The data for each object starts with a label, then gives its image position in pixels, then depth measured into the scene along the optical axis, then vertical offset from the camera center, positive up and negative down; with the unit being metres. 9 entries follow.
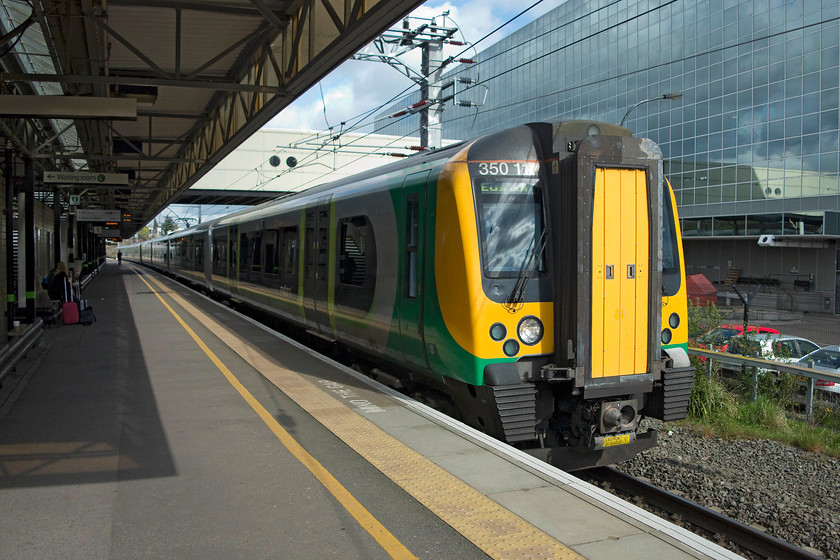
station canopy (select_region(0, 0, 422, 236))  7.89 +2.83
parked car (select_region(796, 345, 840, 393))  12.59 -1.85
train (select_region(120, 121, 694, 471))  6.09 -0.29
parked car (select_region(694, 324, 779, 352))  11.79 -1.37
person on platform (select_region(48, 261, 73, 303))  15.30 -0.68
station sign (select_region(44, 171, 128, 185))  16.39 +1.87
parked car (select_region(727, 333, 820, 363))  11.65 -1.54
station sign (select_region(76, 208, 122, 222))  27.03 +1.59
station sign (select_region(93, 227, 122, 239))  45.43 +1.65
